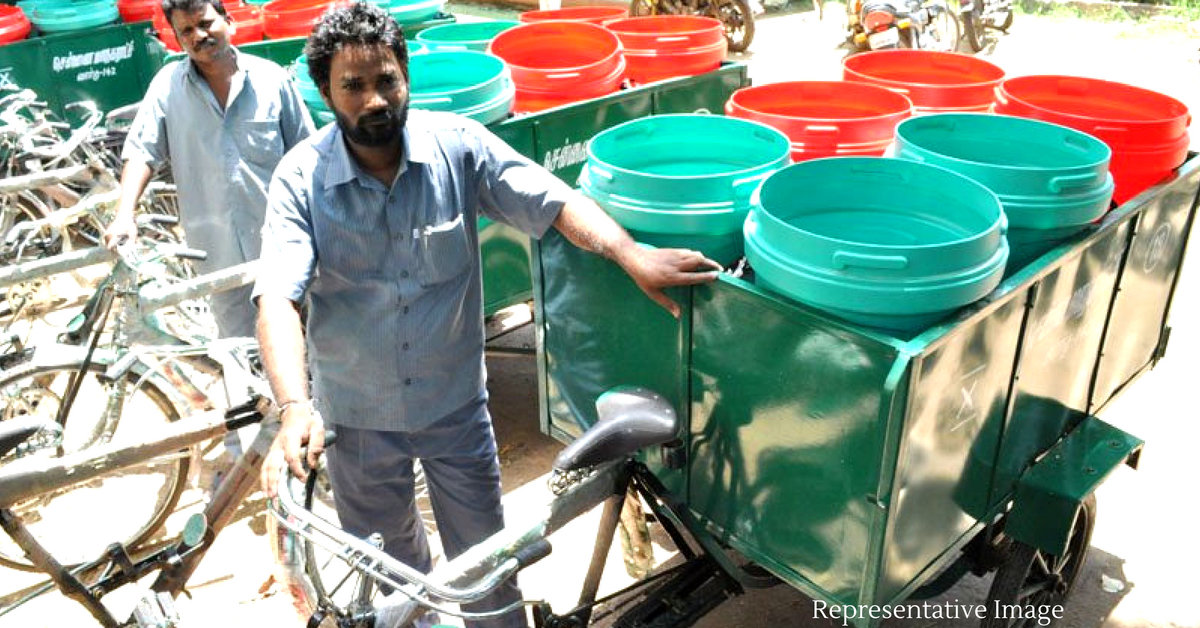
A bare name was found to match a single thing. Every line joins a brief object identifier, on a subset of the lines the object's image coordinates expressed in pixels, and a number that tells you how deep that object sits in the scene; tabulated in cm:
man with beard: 227
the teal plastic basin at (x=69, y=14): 658
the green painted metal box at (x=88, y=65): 636
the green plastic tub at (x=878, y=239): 202
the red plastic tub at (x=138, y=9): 689
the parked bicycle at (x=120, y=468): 245
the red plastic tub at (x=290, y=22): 564
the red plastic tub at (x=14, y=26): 627
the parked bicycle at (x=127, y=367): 343
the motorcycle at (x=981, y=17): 1103
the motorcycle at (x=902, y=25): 977
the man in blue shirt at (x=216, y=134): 358
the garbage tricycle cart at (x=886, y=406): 211
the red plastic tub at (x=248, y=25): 559
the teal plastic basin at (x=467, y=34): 490
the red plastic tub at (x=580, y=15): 522
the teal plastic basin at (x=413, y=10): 573
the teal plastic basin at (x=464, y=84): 362
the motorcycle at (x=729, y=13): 1146
